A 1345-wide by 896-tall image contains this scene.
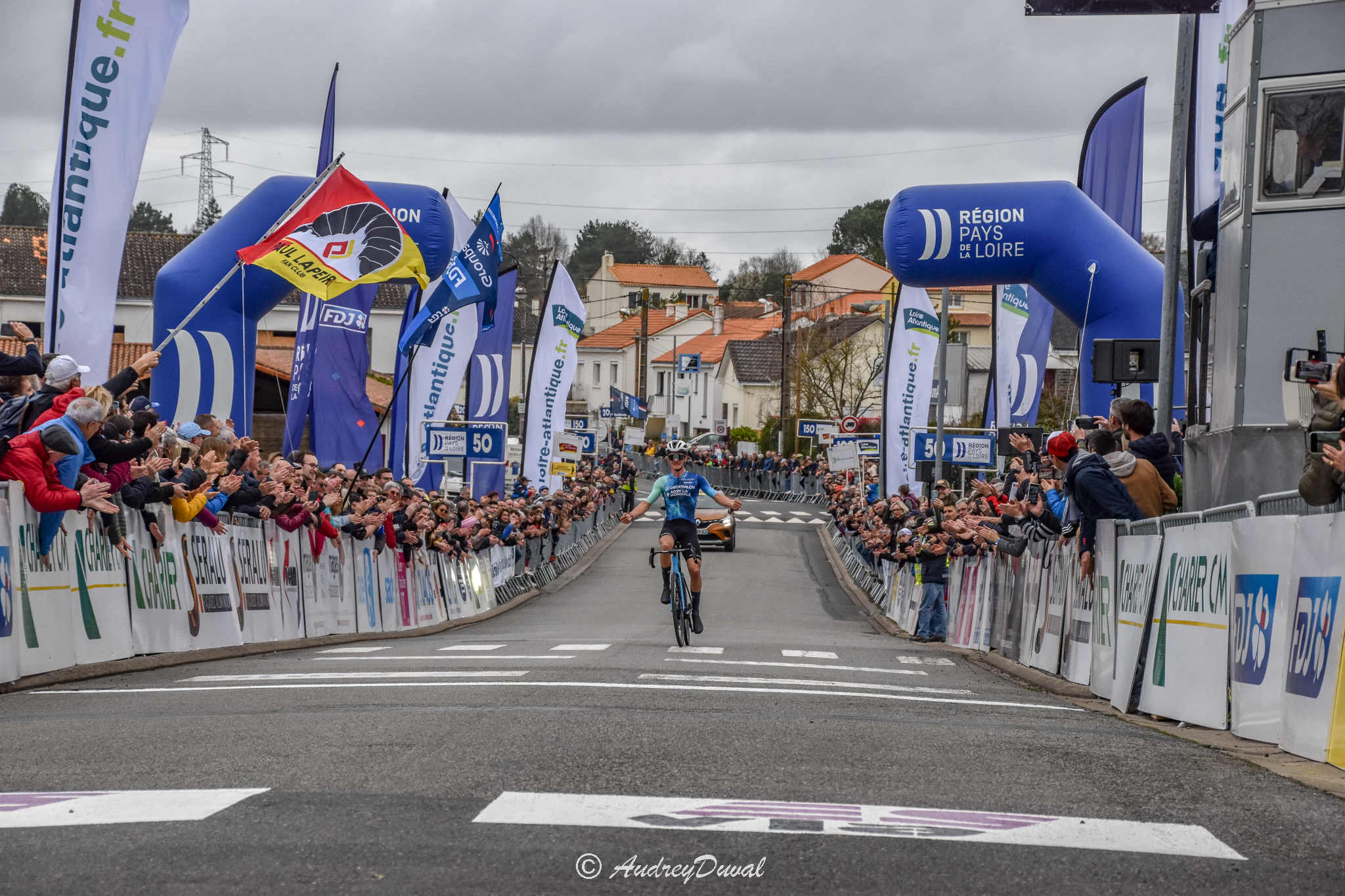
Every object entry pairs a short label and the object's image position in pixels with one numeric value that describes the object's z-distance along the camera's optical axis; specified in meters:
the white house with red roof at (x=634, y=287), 144.25
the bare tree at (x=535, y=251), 138.75
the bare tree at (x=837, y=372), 81.12
